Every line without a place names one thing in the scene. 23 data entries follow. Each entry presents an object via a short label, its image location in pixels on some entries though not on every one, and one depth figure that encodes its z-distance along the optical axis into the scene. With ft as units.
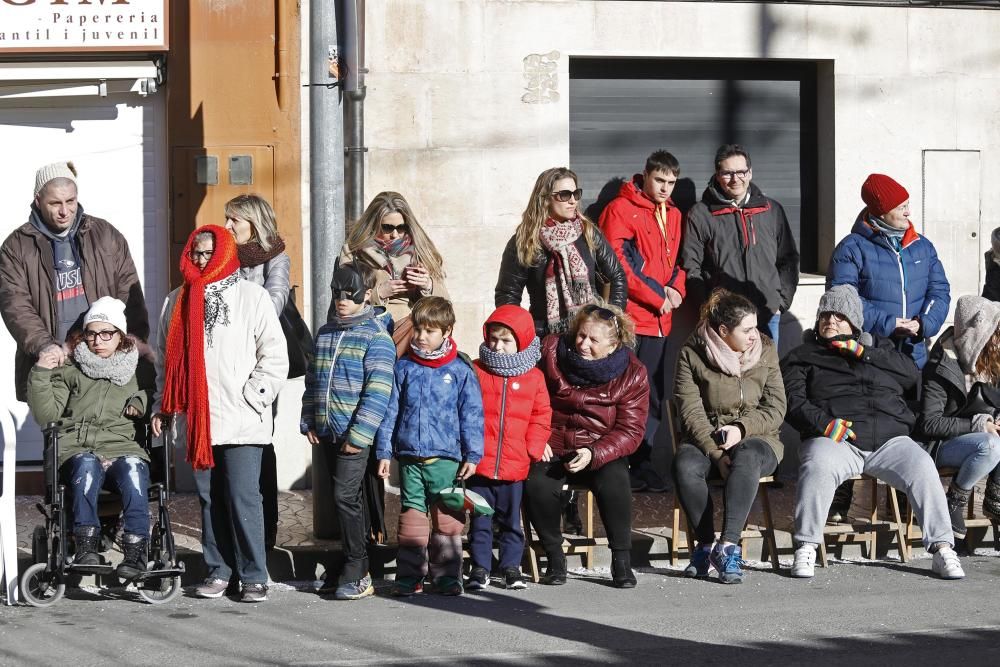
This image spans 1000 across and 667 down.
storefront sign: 68.69
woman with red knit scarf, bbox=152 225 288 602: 52.29
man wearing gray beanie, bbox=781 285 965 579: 56.44
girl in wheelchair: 51.78
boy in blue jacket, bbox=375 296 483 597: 52.90
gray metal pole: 56.44
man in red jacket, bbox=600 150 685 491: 66.95
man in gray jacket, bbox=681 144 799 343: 66.90
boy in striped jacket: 52.47
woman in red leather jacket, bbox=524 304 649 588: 54.65
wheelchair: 50.93
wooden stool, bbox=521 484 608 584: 55.21
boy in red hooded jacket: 53.93
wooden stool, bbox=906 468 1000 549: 59.31
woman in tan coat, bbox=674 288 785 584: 55.88
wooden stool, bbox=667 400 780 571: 56.59
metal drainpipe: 55.67
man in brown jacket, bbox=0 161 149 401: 57.67
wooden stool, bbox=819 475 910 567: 57.57
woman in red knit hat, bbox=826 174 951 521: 63.98
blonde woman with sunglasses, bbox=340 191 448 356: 57.82
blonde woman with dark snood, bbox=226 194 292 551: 58.70
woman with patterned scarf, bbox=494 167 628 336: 61.98
